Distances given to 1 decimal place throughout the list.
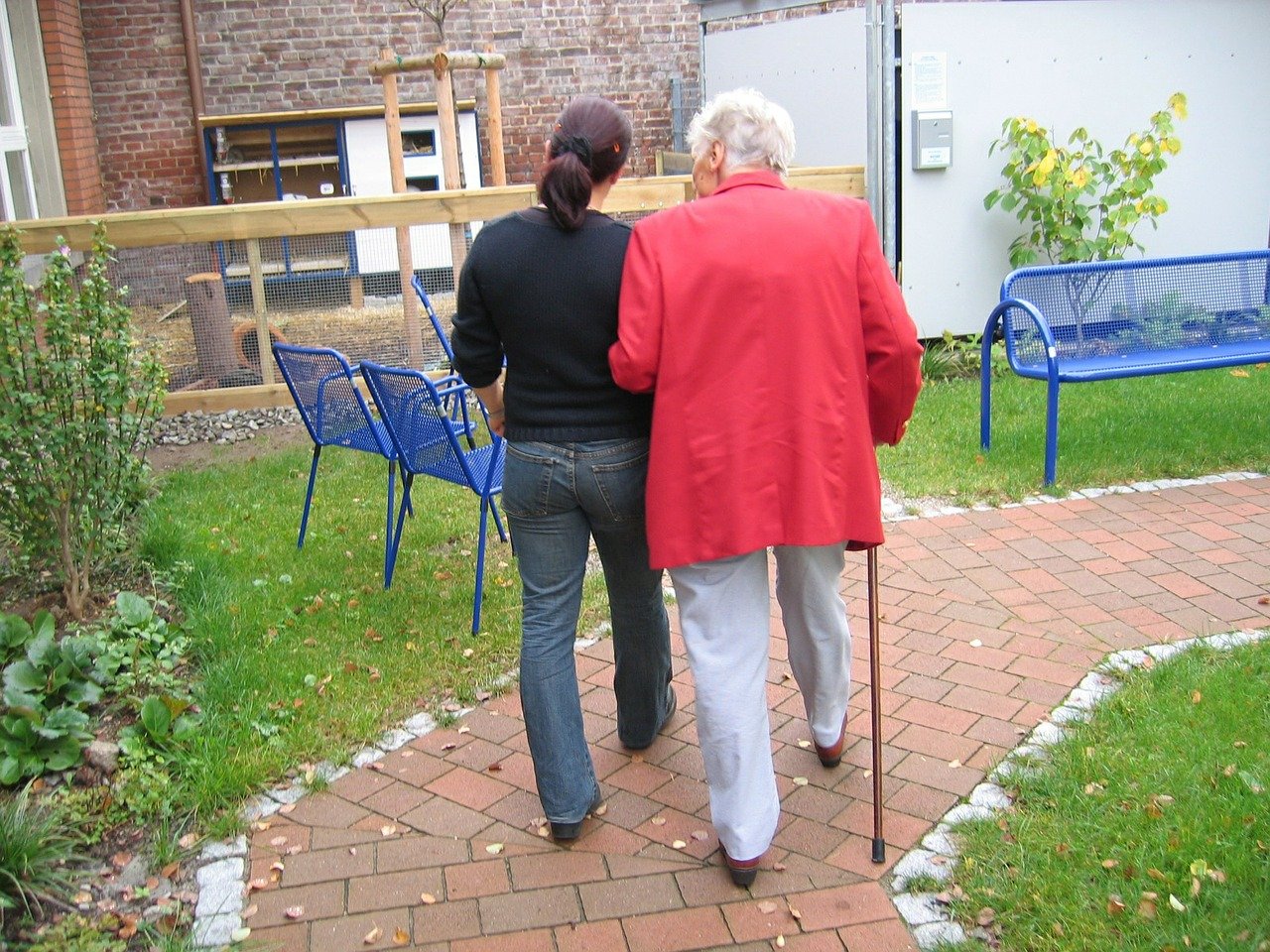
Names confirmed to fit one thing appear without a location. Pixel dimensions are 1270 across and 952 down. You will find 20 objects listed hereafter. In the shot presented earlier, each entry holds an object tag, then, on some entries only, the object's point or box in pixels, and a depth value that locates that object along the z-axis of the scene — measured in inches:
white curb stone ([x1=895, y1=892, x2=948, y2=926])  111.2
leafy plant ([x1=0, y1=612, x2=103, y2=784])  135.9
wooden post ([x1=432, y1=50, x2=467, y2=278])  292.8
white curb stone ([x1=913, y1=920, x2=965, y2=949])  107.7
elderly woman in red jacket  105.6
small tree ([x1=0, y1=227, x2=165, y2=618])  160.8
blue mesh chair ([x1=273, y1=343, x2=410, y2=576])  191.5
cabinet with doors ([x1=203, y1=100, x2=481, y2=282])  472.1
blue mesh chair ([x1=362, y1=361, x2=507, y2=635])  170.6
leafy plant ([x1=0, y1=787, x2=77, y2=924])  116.0
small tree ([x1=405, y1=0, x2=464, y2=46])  346.6
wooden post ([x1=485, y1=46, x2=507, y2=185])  331.6
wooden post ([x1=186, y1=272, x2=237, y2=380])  274.8
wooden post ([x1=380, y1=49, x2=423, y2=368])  289.3
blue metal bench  239.1
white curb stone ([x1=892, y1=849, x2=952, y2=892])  116.6
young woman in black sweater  109.3
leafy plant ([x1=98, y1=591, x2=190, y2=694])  152.5
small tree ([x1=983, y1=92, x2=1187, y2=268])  308.0
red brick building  462.9
